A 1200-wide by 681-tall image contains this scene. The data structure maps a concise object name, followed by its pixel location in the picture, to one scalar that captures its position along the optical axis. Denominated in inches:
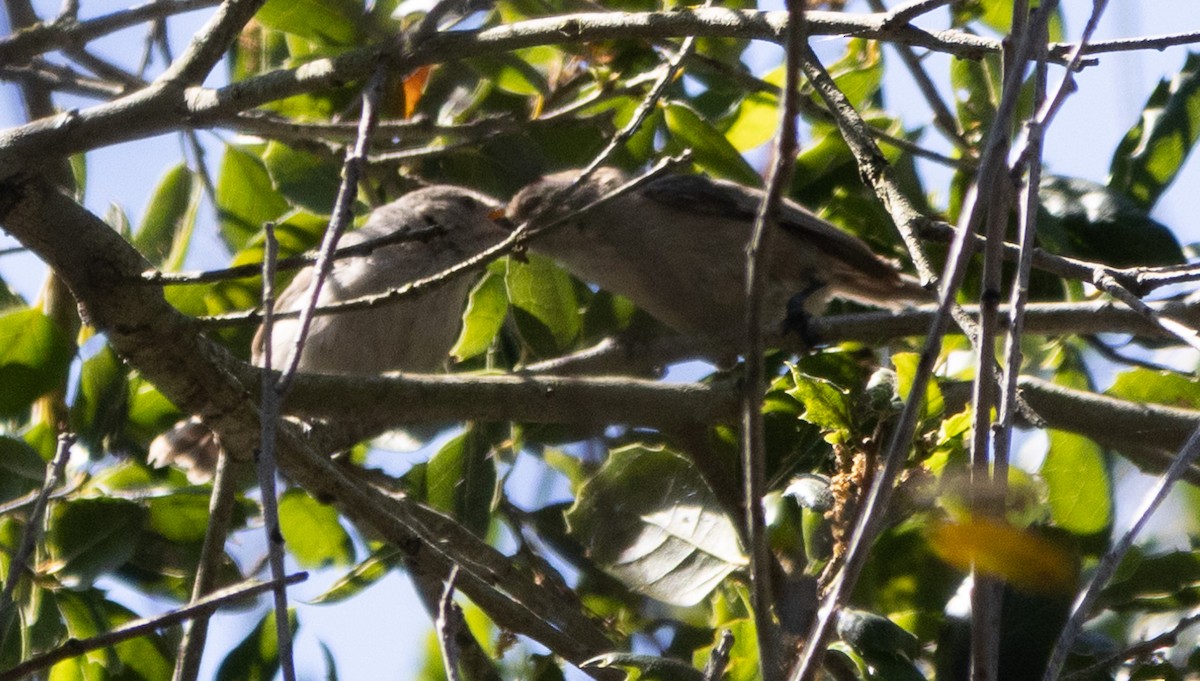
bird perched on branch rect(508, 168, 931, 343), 390.3
